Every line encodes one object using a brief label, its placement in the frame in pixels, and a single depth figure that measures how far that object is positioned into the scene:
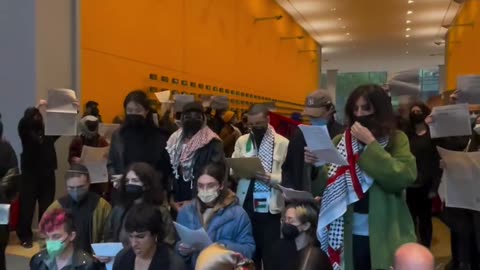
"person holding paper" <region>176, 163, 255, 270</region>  2.96
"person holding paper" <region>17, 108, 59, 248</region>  5.28
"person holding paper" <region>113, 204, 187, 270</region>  2.51
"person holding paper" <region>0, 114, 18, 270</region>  3.53
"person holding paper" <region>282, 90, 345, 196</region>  3.21
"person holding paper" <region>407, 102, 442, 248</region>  4.83
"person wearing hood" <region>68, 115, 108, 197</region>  5.41
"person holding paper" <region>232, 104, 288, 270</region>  3.70
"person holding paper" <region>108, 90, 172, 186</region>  3.92
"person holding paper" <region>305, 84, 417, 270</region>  2.24
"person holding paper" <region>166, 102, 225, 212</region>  3.80
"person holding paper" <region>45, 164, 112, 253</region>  3.42
